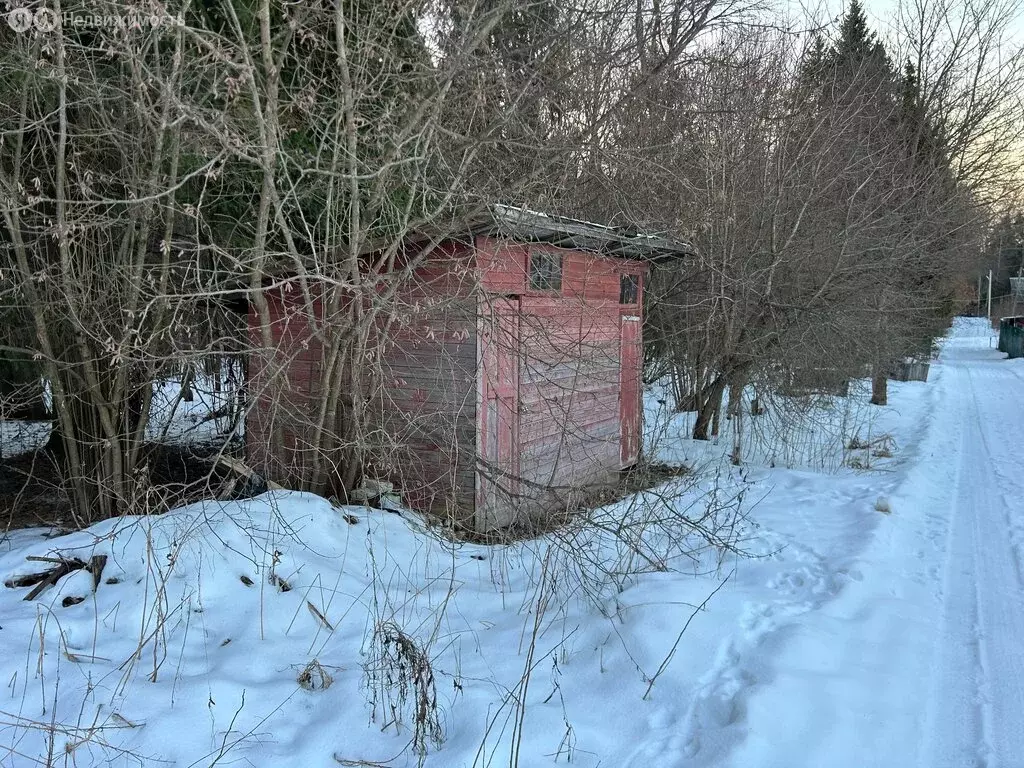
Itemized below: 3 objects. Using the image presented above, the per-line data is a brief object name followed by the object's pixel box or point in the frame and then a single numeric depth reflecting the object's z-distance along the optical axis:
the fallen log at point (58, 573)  4.10
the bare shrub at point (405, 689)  2.92
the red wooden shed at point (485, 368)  6.10
